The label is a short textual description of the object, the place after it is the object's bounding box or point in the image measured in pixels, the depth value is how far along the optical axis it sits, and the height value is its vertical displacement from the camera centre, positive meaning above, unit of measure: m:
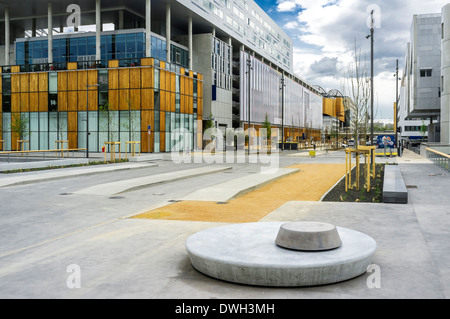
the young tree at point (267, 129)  72.25 +2.42
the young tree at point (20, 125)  48.99 +2.04
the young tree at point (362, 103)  23.97 +2.35
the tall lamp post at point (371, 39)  25.43 +6.60
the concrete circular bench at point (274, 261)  5.11 -1.51
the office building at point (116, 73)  48.75 +8.66
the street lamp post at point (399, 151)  41.20 -0.80
